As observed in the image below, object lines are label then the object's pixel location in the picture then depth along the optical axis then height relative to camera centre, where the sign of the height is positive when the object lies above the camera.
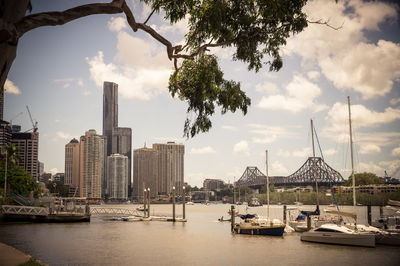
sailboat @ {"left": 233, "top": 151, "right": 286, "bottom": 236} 42.47 -6.77
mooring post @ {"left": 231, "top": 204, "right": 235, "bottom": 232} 48.53 -6.23
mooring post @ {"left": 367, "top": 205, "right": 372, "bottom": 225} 42.62 -5.08
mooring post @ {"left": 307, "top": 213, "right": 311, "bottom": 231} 43.20 -6.19
